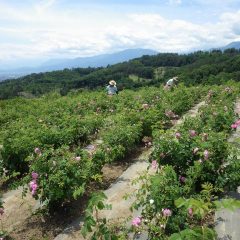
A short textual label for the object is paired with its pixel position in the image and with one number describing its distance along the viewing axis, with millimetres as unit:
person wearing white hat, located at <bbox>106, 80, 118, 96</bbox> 13253
